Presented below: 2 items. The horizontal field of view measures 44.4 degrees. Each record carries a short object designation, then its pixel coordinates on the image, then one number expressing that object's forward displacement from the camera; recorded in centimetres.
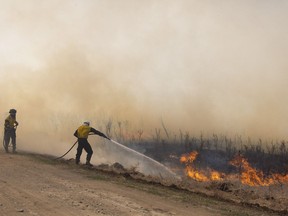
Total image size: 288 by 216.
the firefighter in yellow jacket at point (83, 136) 2091
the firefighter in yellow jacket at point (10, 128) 2491
